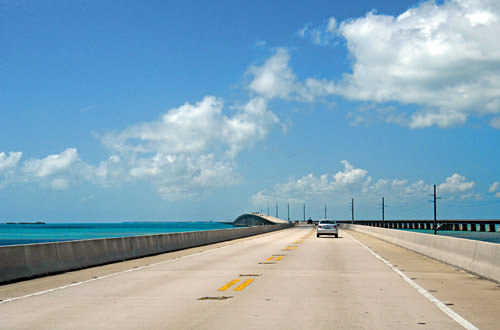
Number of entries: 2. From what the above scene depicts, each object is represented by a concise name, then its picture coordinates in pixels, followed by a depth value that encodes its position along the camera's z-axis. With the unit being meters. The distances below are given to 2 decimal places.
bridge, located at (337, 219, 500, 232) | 146.12
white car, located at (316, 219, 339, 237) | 46.97
